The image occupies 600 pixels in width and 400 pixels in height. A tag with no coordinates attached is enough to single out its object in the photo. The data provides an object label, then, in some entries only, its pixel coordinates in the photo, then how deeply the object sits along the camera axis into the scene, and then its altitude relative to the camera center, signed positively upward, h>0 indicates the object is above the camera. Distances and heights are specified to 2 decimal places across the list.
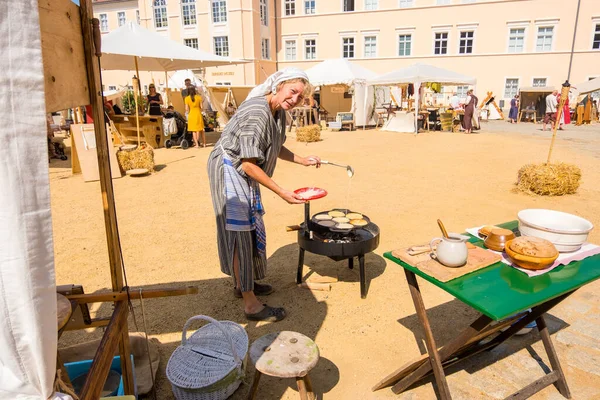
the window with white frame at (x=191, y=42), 32.69 +5.43
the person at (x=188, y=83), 12.06 +0.79
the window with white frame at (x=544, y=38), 26.53 +4.49
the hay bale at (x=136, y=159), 8.62 -1.04
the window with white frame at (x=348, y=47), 31.28 +4.70
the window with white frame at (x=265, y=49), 32.00 +4.72
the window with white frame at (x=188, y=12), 31.66 +7.61
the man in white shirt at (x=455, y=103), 22.06 +0.25
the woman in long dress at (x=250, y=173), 2.79 -0.46
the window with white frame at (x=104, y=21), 36.62 +8.06
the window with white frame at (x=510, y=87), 27.75 +1.37
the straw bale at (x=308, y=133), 14.07 -0.85
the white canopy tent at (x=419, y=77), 15.54 +1.19
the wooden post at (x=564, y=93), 5.48 +0.19
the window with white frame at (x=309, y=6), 31.55 +7.93
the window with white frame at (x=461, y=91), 29.23 +1.19
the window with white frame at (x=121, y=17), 35.76 +8.19
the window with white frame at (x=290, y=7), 32.28 +8.10
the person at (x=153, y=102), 12.85 +0.25
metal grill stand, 3.16 -1.06
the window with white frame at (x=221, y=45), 31.34 +4.95
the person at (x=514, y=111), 23.39 -0.22
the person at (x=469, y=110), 16.58 -0.10
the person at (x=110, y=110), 12.49 -0.01
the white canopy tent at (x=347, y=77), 17.61 +1.36
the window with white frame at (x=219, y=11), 30.75 +7.47
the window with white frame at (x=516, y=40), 27.16 +4.48
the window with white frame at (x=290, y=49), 32.94 +4.85
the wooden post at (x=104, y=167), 1.67 -0.26
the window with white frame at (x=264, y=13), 31.55 +7.53
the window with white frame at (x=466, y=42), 28.31 +4.53
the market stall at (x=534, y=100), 23.80 +0.42
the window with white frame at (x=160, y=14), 32.81 +7.74
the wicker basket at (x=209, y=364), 2.23 -1.45
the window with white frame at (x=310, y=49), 32.41 +4.72
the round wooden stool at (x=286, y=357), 2.00 -1.27
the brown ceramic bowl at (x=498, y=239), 2.33 -0.76
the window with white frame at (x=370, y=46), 30.67 +4.68
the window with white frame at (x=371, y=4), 30.06 +7.65
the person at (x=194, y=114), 11.50 -0.13
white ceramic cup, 2.09 -0.74
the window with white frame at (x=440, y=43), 28.89 +4.60
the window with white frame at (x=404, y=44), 29.72 +4.62
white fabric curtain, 0.88 -0.24
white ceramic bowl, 2.23 -0.69
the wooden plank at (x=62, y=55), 1.28 +0.19
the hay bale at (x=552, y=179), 6.53 -1.16
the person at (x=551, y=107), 18.67 +0.00
